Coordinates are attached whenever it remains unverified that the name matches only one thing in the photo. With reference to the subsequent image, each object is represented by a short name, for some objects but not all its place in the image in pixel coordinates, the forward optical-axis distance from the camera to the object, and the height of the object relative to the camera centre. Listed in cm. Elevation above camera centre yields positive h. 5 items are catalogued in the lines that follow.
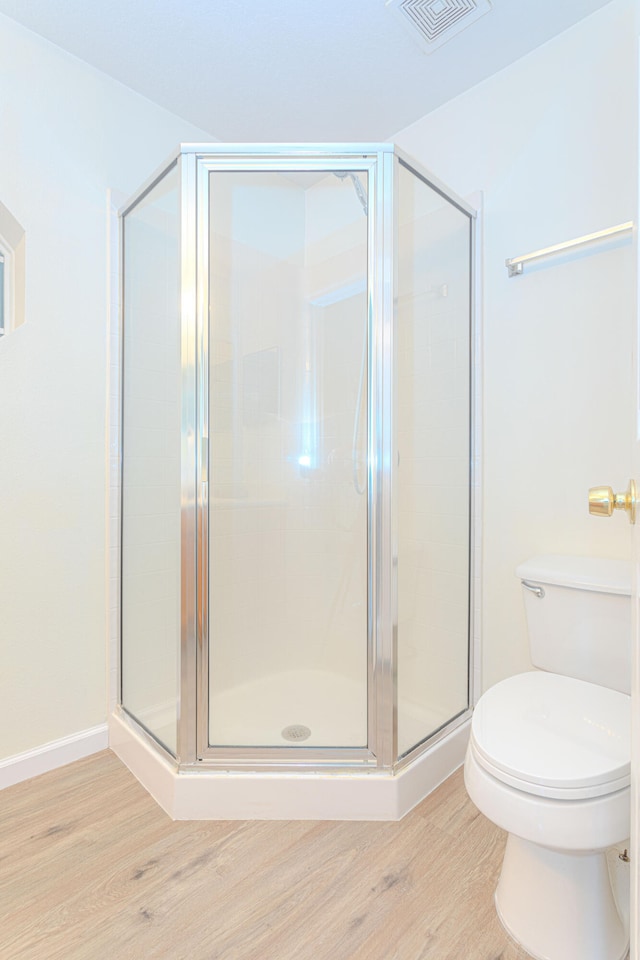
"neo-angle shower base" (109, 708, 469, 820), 153 -95
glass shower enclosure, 159 +6
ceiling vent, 160 +145
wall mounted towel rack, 152 +73
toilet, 101 -60
